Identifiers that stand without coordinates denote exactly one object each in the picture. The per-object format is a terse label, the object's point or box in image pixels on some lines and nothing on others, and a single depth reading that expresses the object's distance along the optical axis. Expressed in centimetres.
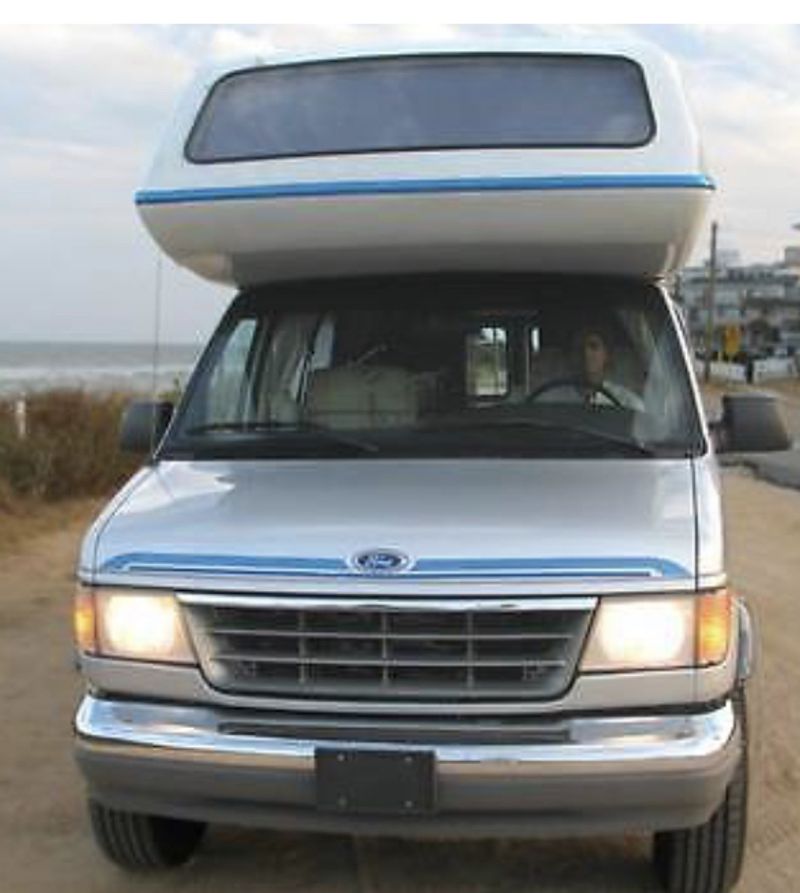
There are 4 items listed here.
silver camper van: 398
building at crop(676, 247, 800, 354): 10762
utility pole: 6388
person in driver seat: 515
